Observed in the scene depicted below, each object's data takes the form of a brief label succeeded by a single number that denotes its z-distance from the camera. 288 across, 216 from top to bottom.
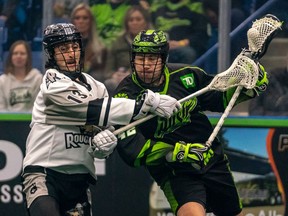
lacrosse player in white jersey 11.42
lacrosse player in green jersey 12.02
